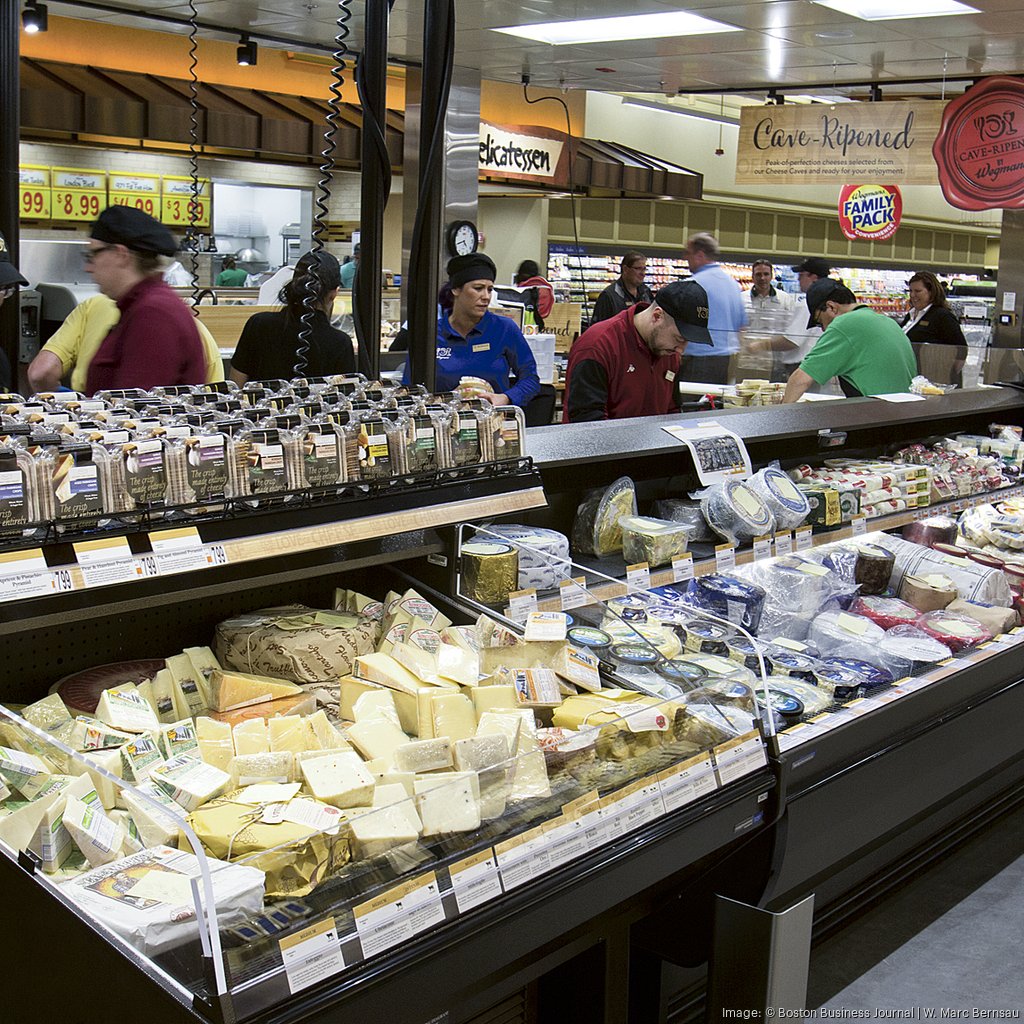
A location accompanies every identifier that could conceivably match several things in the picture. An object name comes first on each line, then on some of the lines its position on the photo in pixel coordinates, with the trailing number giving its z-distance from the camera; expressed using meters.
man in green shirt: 5.41
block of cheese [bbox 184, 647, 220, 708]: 2.23
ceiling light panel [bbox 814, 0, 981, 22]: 6.01
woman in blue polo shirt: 4.93
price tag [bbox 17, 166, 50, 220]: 9.62
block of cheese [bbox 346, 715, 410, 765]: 2.01
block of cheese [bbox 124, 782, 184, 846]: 1.69
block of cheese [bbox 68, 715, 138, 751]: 1.90
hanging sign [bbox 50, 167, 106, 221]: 9.84
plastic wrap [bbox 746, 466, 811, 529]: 3.52
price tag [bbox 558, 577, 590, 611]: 2.72
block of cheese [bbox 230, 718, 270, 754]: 1.97
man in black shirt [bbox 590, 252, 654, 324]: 8.60
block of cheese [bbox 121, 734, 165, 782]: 1.88
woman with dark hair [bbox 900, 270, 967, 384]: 7.47
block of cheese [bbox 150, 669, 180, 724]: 2.16
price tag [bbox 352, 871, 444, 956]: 1.63
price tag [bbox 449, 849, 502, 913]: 1.76
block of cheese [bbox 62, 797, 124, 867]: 1.67
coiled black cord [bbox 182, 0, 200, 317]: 4.16
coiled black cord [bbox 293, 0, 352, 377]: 2.66
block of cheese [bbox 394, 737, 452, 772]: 1.99
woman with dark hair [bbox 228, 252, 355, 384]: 4.50
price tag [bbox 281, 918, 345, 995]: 1.53
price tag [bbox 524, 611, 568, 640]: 2.41
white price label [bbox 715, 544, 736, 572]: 3.29
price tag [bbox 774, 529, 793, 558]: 3.48
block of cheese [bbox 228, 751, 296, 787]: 1.91
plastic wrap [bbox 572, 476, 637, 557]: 3.28
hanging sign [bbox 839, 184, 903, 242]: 10.25
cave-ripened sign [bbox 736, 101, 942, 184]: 7.78
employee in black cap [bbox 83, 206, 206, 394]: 3.59
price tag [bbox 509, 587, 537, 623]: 2.62
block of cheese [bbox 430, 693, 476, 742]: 2.11
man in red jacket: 4.24
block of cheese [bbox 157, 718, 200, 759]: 1.96
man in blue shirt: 7.63
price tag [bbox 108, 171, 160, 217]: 10.17
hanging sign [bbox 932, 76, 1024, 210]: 7.07
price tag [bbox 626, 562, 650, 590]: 2.97
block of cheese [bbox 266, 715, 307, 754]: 1.98
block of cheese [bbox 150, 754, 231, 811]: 1.81
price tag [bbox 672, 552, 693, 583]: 3.15
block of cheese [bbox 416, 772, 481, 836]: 1.78
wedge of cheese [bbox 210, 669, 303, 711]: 2.19
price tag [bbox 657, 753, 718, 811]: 2.12
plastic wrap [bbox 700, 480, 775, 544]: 3.39
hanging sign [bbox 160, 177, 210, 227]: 10.59
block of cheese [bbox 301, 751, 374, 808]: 1.83
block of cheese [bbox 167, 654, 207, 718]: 2.19
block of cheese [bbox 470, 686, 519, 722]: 2.19
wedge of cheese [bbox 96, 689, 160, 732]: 1.97
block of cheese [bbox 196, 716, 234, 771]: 1.97
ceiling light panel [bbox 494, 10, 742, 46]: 6.81
